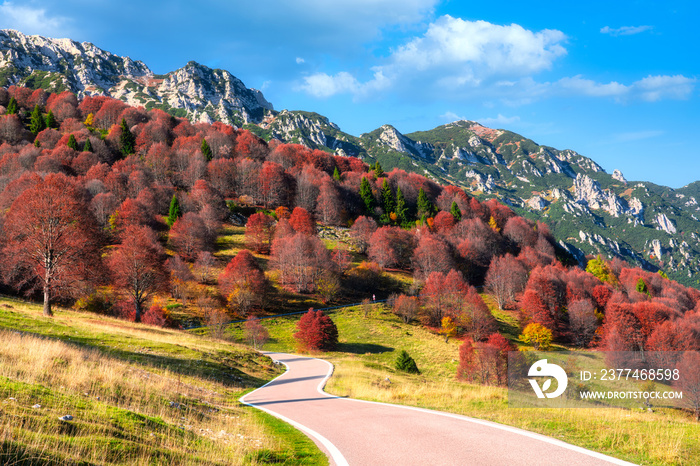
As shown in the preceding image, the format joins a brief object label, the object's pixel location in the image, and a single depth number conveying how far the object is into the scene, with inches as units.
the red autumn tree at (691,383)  1471.5
